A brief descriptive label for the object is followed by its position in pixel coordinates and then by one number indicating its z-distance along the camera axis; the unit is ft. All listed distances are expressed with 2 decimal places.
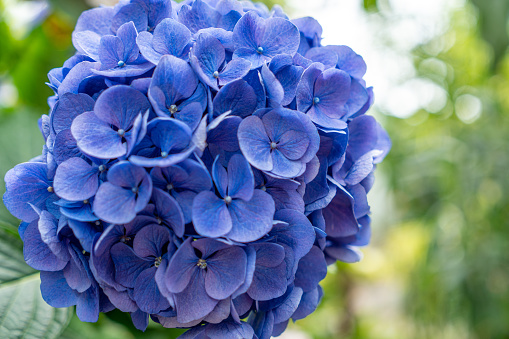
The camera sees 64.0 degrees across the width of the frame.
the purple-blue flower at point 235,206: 1.03
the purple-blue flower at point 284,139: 1.12
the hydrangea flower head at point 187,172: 1.04
